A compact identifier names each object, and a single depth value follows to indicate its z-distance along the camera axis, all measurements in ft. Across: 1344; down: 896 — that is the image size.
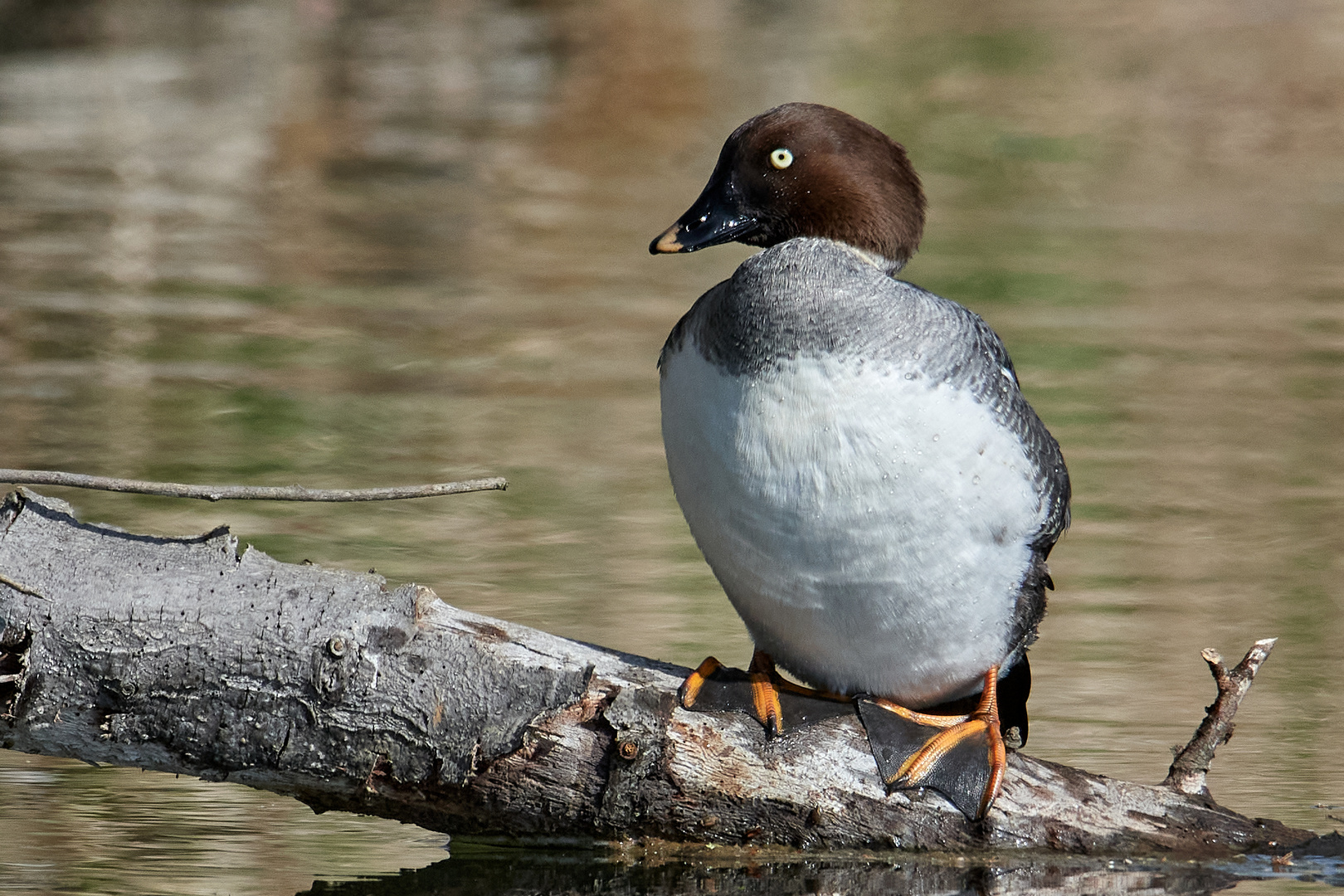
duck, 23.80
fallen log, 23.38
